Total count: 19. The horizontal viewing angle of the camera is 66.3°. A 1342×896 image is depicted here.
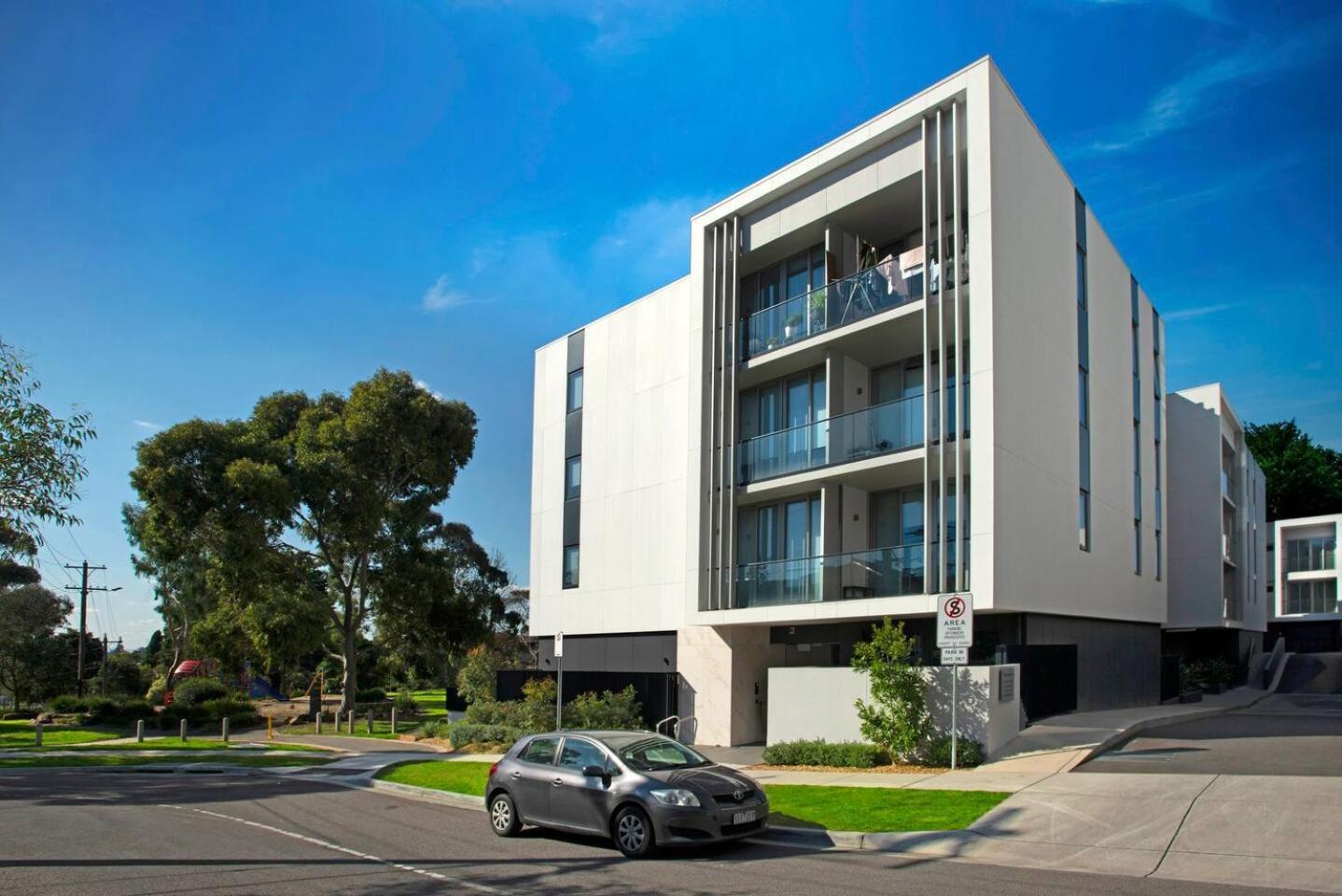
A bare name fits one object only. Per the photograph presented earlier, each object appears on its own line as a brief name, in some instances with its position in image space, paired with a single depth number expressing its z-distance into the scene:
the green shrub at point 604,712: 24.78
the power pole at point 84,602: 52.31
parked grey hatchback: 11.26
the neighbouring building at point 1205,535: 39.56
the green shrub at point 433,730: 31.46
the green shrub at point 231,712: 40.72
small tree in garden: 18.12
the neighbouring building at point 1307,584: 60.69
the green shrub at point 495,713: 26.66
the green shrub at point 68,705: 44.06
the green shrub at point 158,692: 54.28
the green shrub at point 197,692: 45.62
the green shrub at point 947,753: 17.34
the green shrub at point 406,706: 46.38
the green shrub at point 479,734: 25.75
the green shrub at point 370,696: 56.41
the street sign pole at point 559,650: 20.02
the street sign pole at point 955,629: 16.66
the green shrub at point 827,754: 18.33
